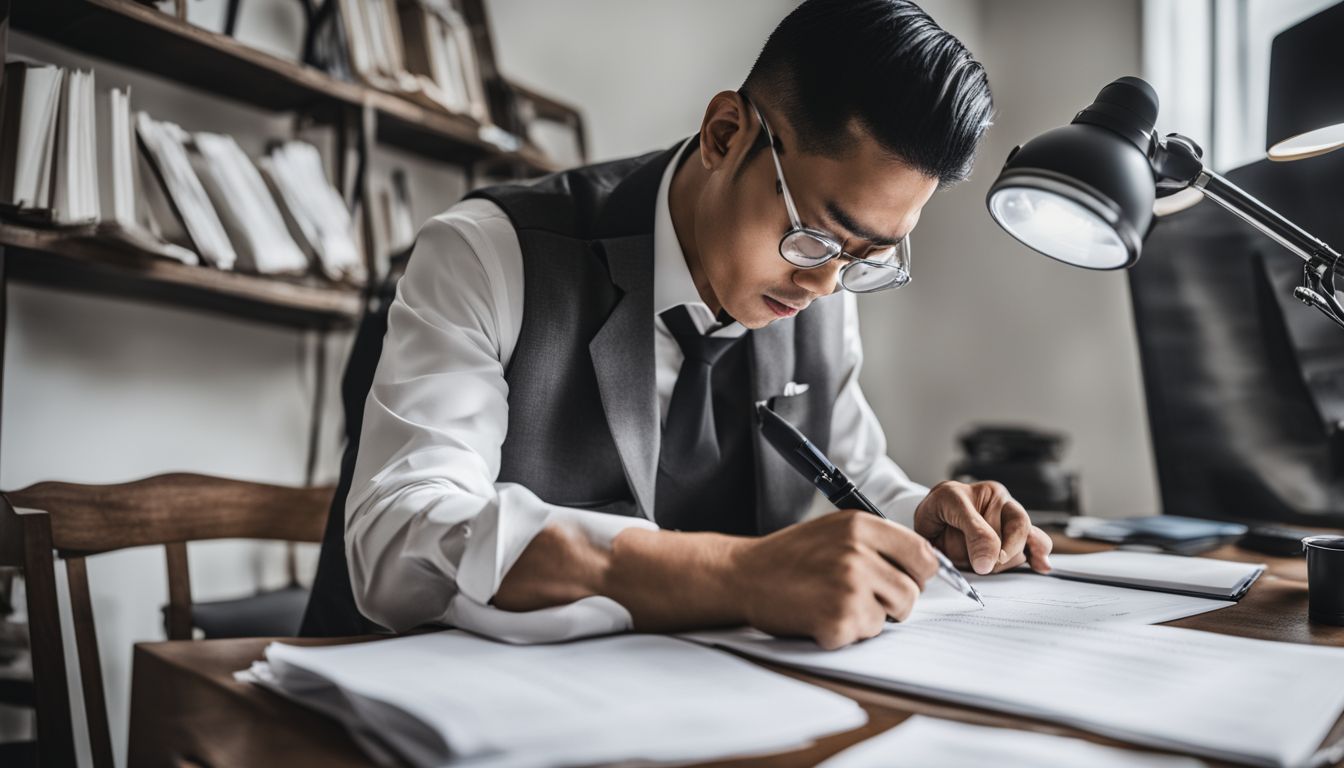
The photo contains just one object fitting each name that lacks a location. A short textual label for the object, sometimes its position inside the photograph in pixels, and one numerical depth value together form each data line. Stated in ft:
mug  2.80
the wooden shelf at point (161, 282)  4.87
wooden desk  1.65
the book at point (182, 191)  5.40
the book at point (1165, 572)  3.19
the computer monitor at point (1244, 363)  3.99
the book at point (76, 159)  4.75
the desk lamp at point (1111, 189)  2.33
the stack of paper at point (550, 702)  1.53
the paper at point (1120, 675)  1.69
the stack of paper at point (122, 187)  4.89
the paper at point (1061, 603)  2.72
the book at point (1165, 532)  4.29
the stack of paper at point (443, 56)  7.09
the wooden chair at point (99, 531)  3.07
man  2.30
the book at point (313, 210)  6.07
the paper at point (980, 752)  1.55
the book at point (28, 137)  4.61
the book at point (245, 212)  5.70
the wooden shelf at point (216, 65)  5.24
